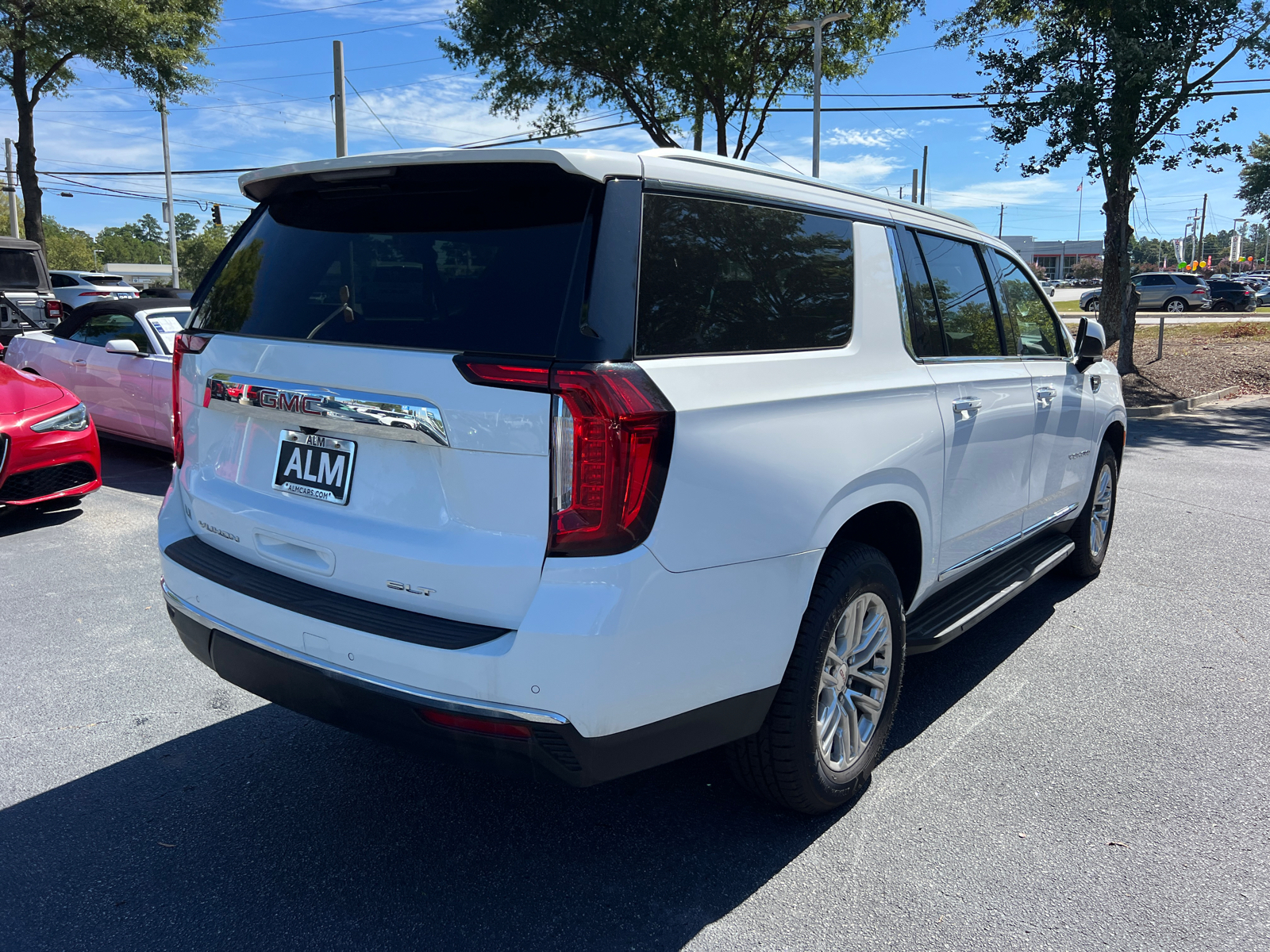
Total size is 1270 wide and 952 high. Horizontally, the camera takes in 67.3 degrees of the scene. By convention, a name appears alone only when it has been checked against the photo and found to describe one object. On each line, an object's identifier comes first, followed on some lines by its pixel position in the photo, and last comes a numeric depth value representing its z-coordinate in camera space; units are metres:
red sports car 6.34
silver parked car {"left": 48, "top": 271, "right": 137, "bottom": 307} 23.65
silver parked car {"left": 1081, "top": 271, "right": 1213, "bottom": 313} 38.66
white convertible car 8.29
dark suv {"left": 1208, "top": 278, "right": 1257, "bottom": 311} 39.38
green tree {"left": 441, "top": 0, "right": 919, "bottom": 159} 18.80
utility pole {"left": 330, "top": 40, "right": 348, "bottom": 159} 19.84
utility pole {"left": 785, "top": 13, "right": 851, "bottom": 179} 18.95
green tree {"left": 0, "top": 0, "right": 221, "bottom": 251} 22.41
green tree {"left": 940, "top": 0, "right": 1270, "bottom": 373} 13.17
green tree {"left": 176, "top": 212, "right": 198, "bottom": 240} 170.07
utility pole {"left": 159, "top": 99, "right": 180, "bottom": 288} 42.62
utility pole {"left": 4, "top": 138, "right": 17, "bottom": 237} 52.91
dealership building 123.94
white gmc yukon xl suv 2.21
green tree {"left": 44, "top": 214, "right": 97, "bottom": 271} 102.12
